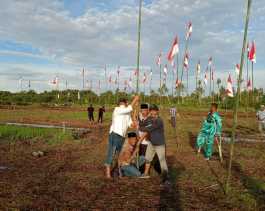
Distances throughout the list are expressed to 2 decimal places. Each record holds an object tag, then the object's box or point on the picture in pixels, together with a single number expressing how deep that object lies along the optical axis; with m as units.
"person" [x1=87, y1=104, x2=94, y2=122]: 20.33
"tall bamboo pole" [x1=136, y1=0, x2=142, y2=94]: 5.95
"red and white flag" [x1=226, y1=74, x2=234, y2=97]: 16.63
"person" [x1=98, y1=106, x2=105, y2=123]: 19.82
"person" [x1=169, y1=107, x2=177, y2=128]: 13.88
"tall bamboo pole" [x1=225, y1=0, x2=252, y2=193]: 4.25
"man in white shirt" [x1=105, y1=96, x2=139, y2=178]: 5.65
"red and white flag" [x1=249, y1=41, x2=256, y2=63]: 17.97
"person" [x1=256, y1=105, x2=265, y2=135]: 12.87
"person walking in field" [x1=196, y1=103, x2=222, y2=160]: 7.52
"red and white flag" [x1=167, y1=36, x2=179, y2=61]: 7.65
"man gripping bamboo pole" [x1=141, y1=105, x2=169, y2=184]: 5.62
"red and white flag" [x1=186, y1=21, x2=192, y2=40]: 8.64
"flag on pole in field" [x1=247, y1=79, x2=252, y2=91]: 28.49
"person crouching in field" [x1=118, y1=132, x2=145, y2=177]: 5.73
